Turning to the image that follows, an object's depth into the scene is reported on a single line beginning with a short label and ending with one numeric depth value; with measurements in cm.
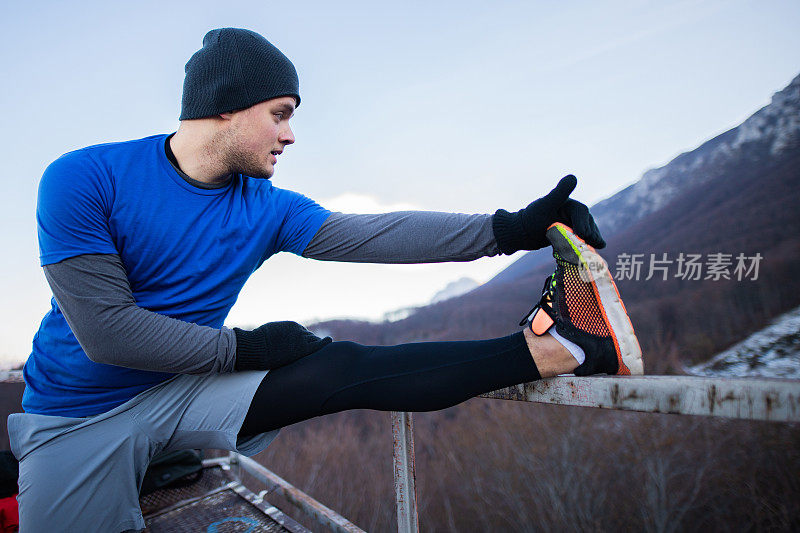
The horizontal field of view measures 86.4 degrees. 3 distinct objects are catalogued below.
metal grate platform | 158
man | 93
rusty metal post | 121
